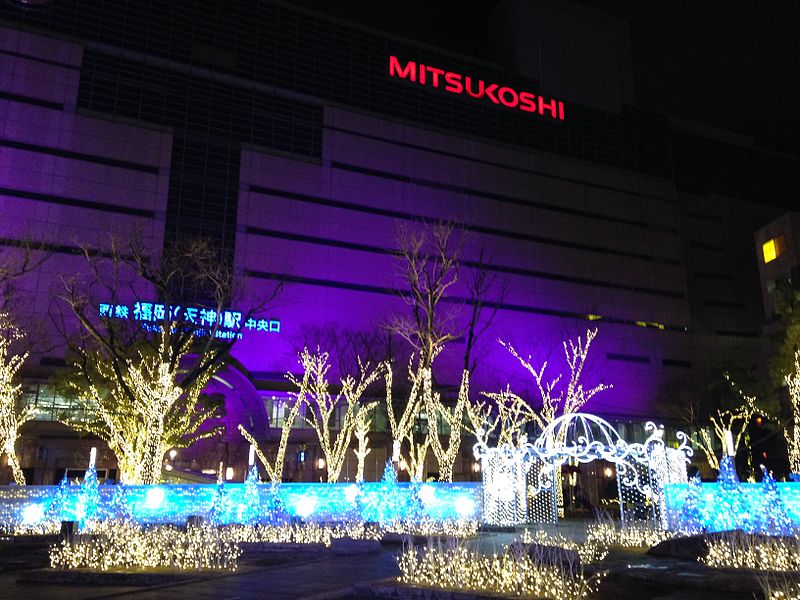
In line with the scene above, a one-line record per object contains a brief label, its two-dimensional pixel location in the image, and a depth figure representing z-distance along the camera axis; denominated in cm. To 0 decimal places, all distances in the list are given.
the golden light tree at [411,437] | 2152
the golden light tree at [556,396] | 2816
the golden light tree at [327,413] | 2250
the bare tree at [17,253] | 3938
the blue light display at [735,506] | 1374
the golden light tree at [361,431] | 2291
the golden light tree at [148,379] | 1983
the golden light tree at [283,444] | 2167
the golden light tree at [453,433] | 2369
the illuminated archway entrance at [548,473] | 1831
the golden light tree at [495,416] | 2659
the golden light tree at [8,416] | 1959
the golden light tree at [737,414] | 3706
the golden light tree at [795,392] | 2478
